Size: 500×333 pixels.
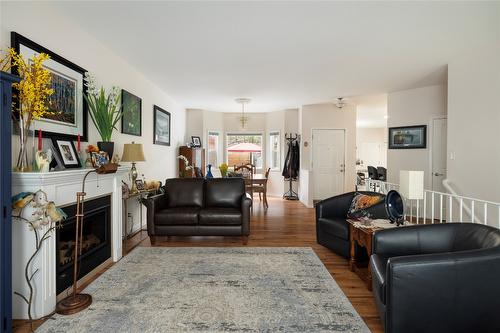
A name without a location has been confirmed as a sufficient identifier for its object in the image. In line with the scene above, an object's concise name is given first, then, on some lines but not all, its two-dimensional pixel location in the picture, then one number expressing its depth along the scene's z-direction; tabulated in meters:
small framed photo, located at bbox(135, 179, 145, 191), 3.87
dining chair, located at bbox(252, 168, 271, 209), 5.89
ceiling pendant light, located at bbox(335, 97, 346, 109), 5.80
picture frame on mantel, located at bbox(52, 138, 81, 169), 2.37
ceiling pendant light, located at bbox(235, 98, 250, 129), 5.97
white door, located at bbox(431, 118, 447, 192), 4.84
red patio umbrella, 6.24
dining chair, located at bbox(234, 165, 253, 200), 5.69
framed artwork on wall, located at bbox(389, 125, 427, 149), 5.00
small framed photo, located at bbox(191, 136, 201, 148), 7.07
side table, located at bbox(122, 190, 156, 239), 3.54
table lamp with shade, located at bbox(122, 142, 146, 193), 3.30
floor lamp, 1.97
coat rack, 7.20
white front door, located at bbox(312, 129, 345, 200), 6.66
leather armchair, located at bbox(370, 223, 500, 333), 1.46
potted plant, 2.78
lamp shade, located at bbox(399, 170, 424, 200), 2.45
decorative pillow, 2.97
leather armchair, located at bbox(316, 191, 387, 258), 2.96
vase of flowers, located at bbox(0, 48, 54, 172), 1.82
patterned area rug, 1.82
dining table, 5.68
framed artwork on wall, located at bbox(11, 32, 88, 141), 2.12
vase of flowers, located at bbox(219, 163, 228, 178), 5.18
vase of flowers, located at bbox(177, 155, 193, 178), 5.71
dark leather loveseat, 3.49
